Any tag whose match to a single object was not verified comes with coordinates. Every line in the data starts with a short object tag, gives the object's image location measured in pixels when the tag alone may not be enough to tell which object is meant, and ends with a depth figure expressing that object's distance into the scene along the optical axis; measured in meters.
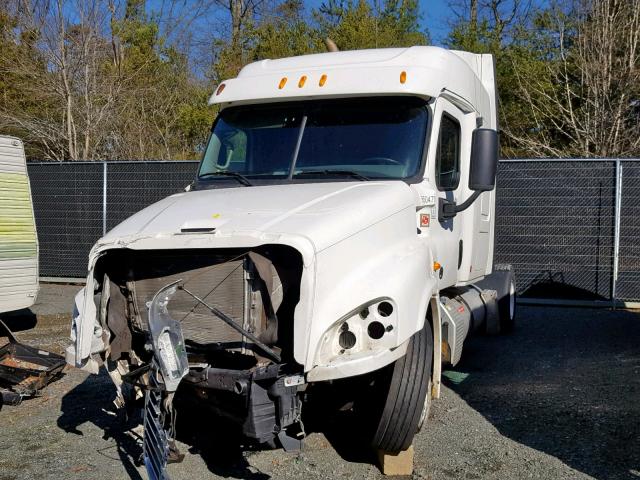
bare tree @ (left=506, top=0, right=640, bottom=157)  15.84
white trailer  10.22
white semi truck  4.44
